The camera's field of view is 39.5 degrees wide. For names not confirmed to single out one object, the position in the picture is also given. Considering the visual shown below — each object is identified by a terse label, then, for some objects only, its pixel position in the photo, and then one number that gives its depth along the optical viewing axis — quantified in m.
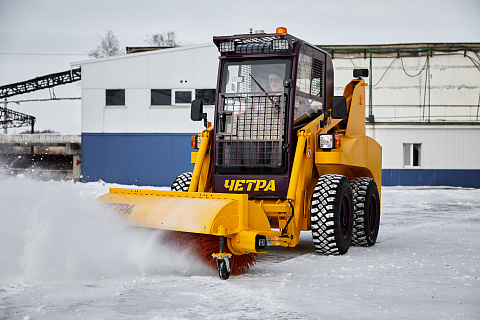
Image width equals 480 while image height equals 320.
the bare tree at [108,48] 53.78
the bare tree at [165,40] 54.22
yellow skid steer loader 7.70
